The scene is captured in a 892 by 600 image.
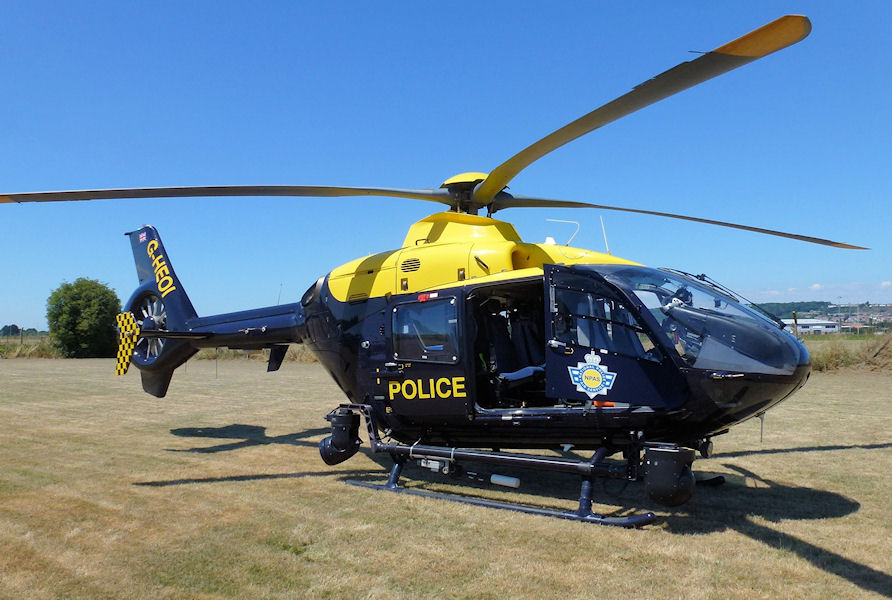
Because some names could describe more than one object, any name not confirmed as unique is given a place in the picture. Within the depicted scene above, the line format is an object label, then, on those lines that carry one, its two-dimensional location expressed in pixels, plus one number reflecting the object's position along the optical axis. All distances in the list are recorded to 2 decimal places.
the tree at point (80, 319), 41.53
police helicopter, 5.42
